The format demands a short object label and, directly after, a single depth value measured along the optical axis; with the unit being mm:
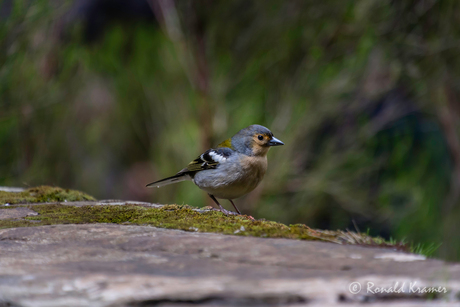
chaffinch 7949
